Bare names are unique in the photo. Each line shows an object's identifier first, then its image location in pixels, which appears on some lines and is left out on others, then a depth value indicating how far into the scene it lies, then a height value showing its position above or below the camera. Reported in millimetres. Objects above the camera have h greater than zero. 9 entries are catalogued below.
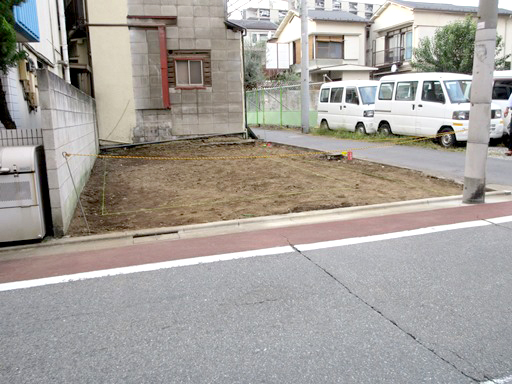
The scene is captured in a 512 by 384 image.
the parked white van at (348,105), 17969 +33
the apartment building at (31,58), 8000 +1394
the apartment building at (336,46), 35562 +5021
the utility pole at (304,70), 20391 +1733
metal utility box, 5648 -1061
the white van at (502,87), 14924 +509
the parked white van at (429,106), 13750 -92
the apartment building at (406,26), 31859 +5906
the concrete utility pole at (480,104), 7074 -25
